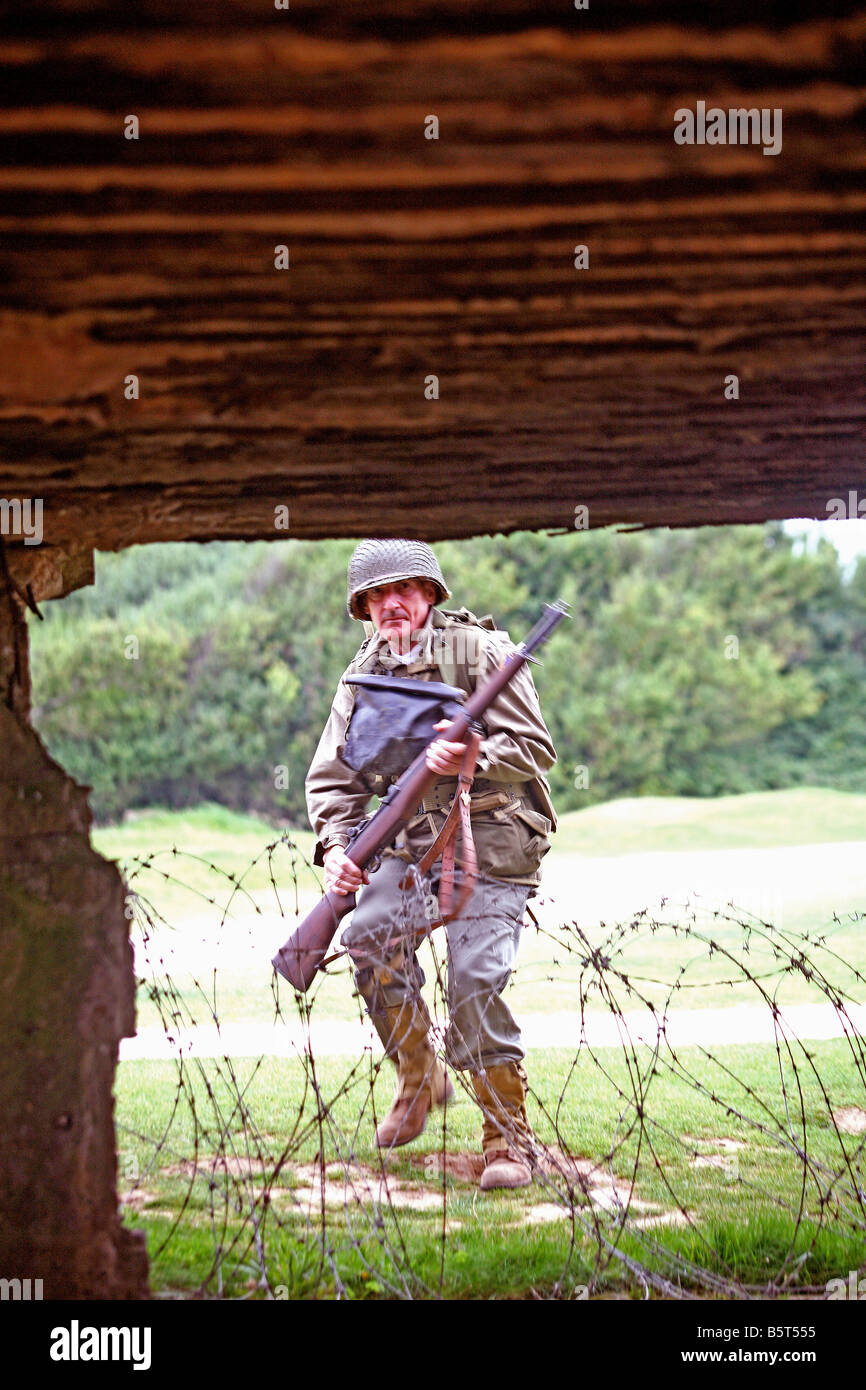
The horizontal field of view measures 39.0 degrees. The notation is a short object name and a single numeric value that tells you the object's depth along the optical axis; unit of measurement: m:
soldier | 5.02
